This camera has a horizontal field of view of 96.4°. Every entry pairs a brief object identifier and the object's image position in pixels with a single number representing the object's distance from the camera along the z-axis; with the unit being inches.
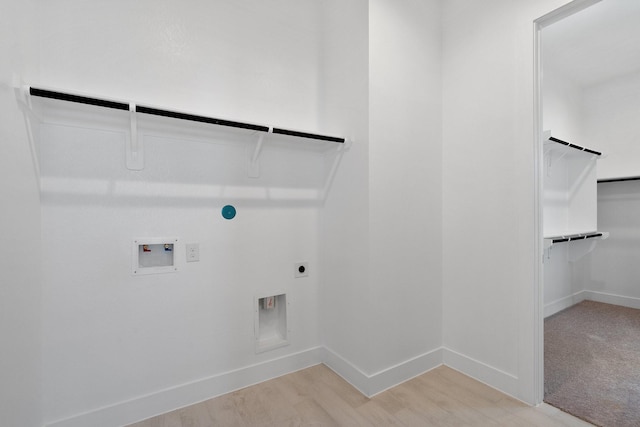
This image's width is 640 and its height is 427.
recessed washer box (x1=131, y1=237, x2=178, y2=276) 61.4
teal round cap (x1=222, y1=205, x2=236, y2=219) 71.2
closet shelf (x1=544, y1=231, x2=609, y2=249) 78.4
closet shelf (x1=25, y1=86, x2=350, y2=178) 47.7
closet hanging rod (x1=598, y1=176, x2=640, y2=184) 118.6
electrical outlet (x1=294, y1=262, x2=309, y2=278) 82.3
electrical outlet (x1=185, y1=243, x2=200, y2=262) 66.8
